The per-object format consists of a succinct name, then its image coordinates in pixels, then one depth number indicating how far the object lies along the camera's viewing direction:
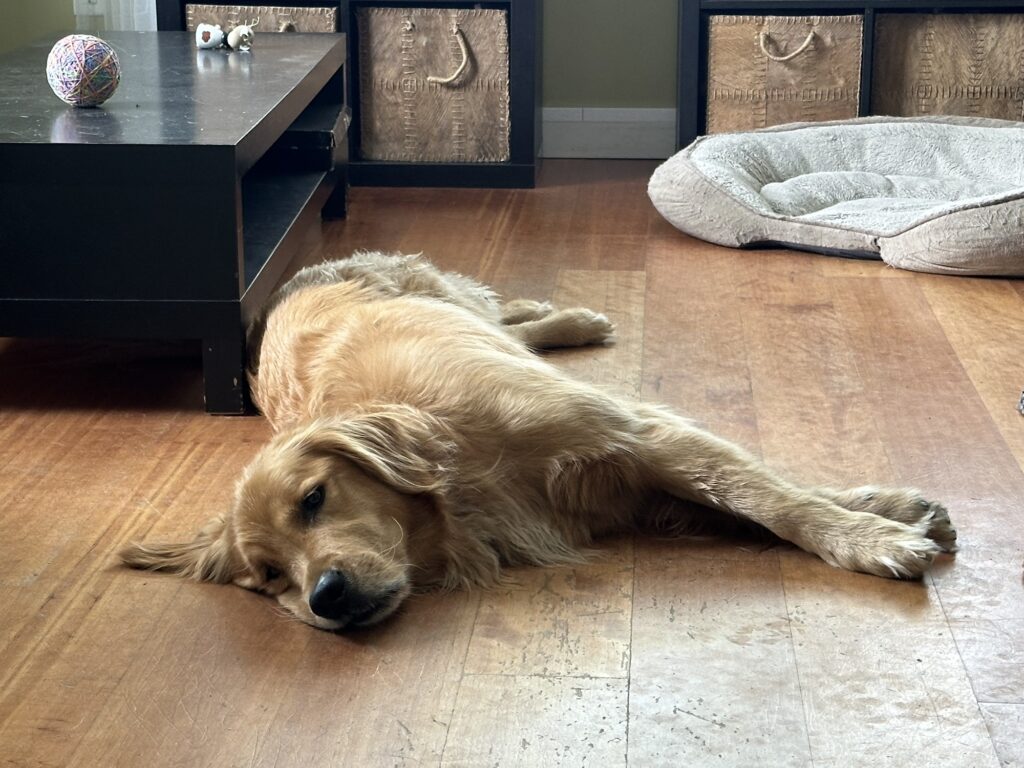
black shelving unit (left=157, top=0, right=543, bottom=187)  3.94
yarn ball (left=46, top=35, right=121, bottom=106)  2.55
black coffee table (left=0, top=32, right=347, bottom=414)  2.22
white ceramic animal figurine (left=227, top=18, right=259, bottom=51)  3.43
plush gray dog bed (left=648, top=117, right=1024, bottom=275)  2.93
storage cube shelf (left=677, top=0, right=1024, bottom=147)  3.89
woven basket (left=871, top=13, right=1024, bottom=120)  3.90
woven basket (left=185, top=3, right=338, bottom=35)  3.99
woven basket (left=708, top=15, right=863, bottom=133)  3.89
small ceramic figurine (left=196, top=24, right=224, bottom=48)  3.46
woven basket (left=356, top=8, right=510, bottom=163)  3.94
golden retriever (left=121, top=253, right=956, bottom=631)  1.58
